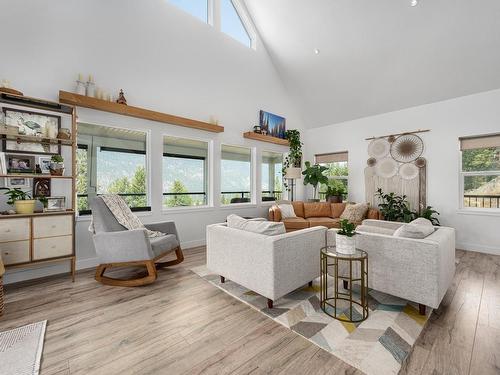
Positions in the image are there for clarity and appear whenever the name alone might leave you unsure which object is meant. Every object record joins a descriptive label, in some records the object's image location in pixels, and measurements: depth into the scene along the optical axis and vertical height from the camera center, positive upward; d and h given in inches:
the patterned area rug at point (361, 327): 58.9 -41.8
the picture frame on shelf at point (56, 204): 107.8 -6.9
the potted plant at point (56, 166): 107.7 +10.7
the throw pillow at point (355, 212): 177.6 -17.2
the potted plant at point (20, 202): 98.0 -5.5
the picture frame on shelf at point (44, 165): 110.7 +11.3
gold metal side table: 75.5 -39.7
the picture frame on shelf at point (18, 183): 104.3 +2.8
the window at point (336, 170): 224.1 +19.2
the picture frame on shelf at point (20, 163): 102.8 +11.6
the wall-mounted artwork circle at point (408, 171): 181.0 +14.6
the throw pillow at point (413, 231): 81.3 -14.8
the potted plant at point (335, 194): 205.3 -4.1
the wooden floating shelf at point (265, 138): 196.5 +45.1
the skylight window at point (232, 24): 188.9 +139.3
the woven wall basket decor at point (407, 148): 179.6 +32.9
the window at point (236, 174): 200.8 +13.2
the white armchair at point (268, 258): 79.1 -25.5
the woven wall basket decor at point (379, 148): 195.5 +35.3
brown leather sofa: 175.9 -20.7
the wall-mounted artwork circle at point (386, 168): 190.5 +18.2
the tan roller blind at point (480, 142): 153.9 +32.5
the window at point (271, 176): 228.7 +13.4
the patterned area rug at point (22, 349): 55.6 -42.3
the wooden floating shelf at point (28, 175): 94.3 +5.8
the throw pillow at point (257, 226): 84.7 -13.9
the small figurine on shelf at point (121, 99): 131.6 +50.8
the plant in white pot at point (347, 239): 76.7 -16.4
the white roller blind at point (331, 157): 226.4 +32.4
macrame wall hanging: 178.9 +17.5
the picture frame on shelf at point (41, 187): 110.3 +0.9
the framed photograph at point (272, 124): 212.0 +61.2
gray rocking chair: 100.5 -25.2
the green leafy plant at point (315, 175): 216.7 +13.3
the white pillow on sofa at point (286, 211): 190.2 -17.6
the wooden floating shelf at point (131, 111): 115.0 +44.5
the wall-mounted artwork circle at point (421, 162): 176.4 +20.8
